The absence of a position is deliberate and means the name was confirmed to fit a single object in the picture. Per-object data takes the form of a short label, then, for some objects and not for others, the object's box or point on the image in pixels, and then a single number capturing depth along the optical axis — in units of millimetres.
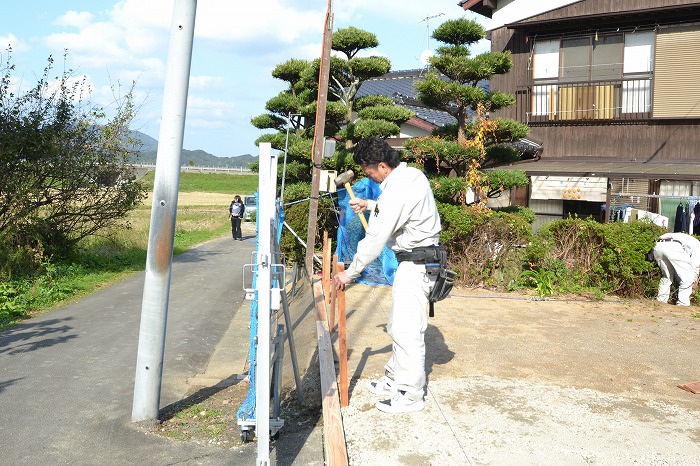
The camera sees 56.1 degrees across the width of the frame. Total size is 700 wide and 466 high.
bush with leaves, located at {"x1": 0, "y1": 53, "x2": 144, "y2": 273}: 12164
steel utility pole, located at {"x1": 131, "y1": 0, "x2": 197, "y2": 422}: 5016
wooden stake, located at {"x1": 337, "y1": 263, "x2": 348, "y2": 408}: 5039
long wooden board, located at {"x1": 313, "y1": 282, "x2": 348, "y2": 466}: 4164
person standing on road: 22297
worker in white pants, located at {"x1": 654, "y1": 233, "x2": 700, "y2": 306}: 9250
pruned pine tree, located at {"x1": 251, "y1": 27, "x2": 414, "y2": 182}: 14344
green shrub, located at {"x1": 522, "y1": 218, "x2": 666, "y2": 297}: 9750
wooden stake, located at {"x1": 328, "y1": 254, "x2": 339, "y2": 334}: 7279
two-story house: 15047
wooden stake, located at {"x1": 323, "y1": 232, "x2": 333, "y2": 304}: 7930
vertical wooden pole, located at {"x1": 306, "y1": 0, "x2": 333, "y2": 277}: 11914
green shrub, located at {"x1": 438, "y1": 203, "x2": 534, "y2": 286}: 10742
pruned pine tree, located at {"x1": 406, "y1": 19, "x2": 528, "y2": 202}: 12109
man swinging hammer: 4816
